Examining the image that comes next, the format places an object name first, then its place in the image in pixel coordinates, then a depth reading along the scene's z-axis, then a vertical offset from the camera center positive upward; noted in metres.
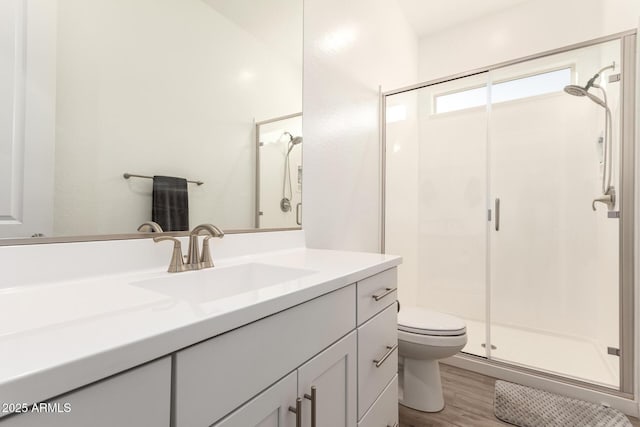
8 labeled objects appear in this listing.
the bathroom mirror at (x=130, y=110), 0.69 +0.31
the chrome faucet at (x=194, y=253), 0.88 -0.11
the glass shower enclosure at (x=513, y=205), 2.01 +0.10
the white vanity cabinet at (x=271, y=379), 0.37 -0.28
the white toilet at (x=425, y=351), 1.50 -0.69
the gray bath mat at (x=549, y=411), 1.42 -0.97
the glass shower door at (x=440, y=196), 2.42 +0.19
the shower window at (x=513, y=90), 2.22 +1.01
